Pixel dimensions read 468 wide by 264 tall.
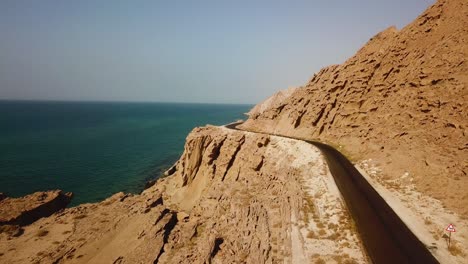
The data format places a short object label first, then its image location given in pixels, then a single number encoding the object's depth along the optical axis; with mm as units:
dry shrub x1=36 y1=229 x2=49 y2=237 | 32719
